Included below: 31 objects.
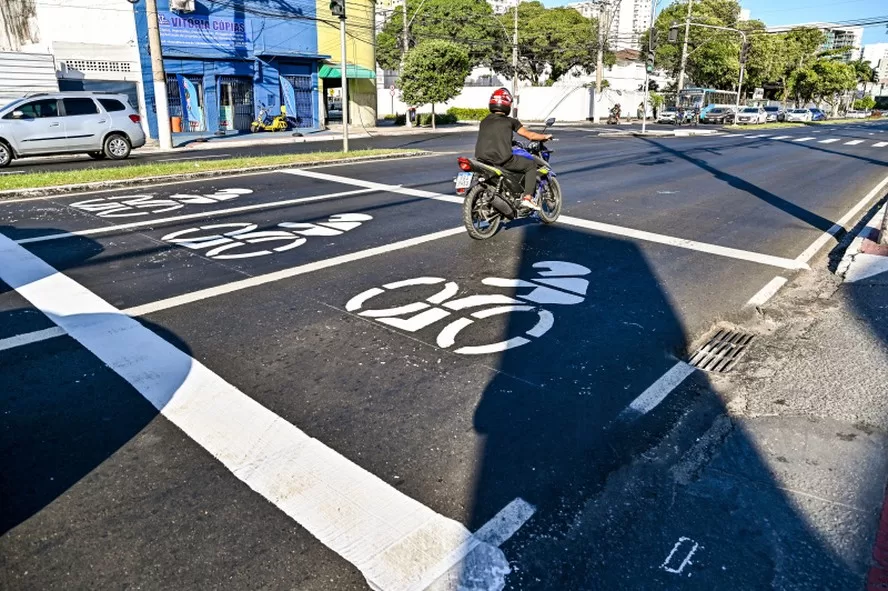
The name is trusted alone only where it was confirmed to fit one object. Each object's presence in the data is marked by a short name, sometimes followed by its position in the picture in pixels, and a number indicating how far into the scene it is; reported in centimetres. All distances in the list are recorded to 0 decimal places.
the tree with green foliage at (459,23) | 6247
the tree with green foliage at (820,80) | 8169
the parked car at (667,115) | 5181
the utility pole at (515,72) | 4415
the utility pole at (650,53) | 2978
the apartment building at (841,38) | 15535
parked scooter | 3052
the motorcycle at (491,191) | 812
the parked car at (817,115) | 6789
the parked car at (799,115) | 6203
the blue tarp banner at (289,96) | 3247
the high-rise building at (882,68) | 16185
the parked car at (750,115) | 5231
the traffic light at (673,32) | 3209
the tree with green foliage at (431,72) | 3453
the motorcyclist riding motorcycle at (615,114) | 5197
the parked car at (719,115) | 5128
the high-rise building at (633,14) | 16776
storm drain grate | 480
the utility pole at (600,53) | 4750
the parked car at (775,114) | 5773
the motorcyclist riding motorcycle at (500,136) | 797
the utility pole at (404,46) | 3828
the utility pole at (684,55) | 4823
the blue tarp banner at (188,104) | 2850
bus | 5534
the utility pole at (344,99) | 1775
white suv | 1666
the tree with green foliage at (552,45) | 6606
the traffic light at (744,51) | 4022
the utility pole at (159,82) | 2114
